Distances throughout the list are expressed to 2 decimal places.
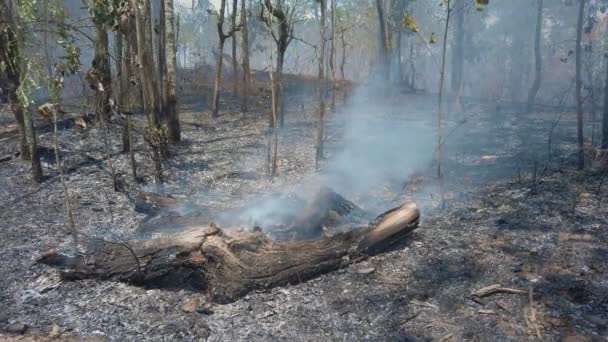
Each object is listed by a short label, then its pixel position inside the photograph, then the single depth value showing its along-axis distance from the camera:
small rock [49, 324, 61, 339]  3.88
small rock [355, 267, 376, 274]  4.89
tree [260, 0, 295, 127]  7.99
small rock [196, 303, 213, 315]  4.28
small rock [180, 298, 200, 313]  4.30
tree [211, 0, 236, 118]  13.09
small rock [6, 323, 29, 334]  3.88
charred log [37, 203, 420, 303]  4.57
